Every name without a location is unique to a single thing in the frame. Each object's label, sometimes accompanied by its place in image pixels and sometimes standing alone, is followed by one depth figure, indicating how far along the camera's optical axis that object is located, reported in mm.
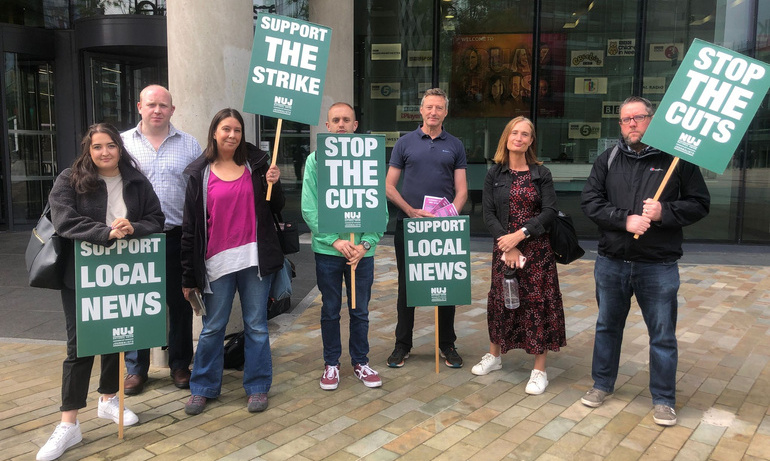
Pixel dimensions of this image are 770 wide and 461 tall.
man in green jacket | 4066
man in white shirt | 3924
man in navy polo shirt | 4426
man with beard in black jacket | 3541
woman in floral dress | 4047
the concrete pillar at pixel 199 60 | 4684
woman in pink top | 3678
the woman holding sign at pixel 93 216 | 3229
